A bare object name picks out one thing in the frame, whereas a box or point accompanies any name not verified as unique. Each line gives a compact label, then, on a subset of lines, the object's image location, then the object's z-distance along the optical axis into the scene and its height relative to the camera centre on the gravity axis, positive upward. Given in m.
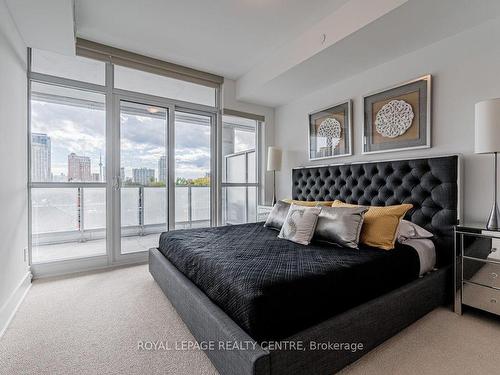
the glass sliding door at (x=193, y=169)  3.77 +0.24
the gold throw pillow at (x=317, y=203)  2.92 -0.21
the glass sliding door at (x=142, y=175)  3.37 +0.14
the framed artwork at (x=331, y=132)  3.20 +0.73
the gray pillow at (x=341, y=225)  2.04 -0.33
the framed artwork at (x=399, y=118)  2.49 +0.72
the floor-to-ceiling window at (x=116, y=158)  2.93 +0.36
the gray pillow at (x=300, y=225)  2.20 -0.35
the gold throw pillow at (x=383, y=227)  2.02 -0.34
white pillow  2.18 -0.40
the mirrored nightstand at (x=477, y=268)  1.82 -0.62
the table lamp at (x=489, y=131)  1.84 +0.41
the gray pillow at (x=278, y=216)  2.73 -0.33
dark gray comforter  1.23 -0.54
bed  1.22 -0.61
